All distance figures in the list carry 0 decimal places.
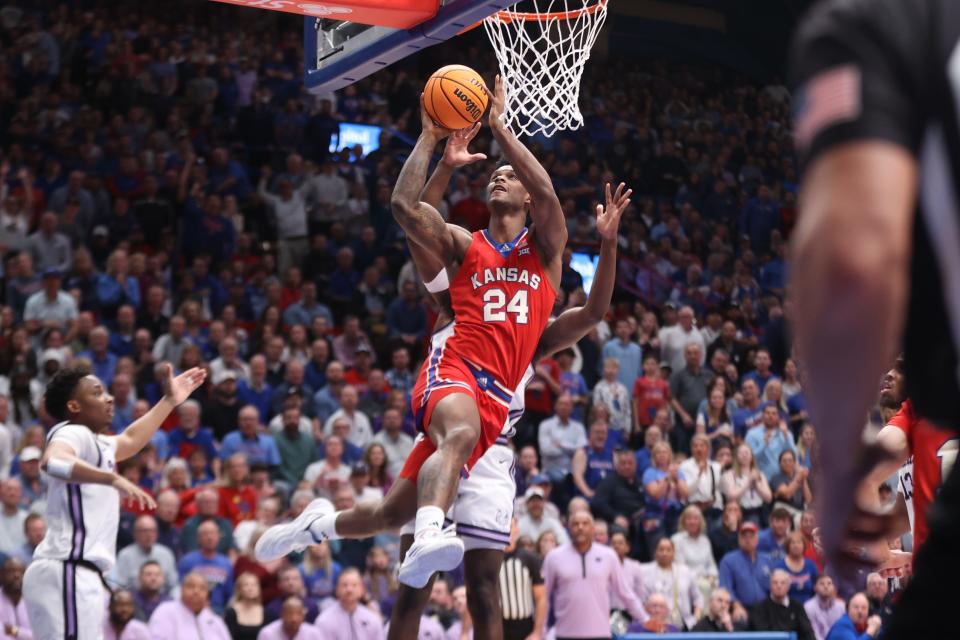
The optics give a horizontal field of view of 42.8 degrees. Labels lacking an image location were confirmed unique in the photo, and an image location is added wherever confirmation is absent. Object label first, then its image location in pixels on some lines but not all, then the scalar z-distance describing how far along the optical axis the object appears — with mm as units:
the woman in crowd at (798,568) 12422
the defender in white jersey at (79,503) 6774
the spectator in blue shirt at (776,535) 12711
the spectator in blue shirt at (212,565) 10477
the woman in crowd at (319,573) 10875
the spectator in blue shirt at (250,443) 11773
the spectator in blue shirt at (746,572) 12266
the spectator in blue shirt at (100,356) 11898
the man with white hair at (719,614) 11656
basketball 6422
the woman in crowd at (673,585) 11961
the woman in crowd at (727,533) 12898
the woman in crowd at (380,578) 11016
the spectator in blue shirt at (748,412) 14312
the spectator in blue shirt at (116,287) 13094
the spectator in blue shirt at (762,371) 15336
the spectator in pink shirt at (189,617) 9781
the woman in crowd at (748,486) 13234
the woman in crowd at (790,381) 15320
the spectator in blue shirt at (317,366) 13213
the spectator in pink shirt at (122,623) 9484
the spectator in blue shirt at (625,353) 14734
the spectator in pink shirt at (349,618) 10289
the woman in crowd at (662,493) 12883
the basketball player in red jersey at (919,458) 5059
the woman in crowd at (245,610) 10211
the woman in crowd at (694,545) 12367
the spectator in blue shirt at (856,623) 11586
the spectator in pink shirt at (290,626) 10055
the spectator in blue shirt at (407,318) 14688
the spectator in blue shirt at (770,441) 13803
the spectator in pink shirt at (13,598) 9414
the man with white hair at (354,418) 12492
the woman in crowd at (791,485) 13438
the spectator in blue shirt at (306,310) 14016
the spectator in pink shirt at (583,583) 11070
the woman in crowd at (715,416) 14039
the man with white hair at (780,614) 11898
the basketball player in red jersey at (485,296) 6109
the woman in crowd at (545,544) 11789
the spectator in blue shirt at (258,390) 12625
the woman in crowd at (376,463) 11789
